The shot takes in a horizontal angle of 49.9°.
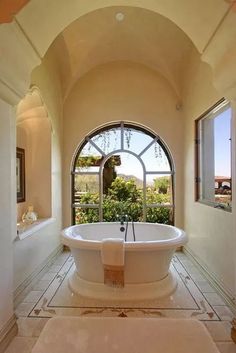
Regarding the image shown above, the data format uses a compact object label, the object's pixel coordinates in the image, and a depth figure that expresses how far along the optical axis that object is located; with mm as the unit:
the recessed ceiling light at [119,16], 3433
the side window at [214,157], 3057
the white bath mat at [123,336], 1878
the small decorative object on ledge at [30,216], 3576
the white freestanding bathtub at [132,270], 2729
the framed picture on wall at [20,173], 3744
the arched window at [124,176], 4742
